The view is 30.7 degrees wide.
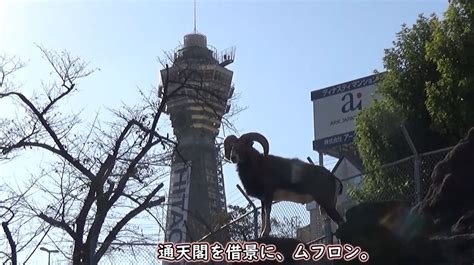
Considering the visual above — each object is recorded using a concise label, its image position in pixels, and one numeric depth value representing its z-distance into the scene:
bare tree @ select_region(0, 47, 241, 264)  12.27
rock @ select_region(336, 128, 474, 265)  9.50
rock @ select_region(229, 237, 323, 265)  10.04
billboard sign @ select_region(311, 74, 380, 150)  37.06
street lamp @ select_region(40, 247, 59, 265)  13.41
